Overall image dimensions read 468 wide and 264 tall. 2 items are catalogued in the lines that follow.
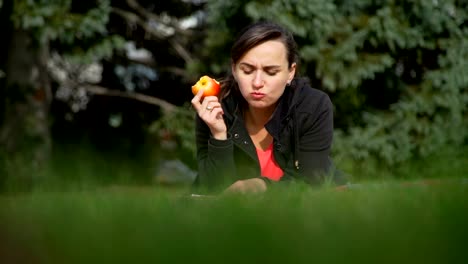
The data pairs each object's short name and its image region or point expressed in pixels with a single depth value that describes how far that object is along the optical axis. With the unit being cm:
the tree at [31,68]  1620
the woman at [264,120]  807
